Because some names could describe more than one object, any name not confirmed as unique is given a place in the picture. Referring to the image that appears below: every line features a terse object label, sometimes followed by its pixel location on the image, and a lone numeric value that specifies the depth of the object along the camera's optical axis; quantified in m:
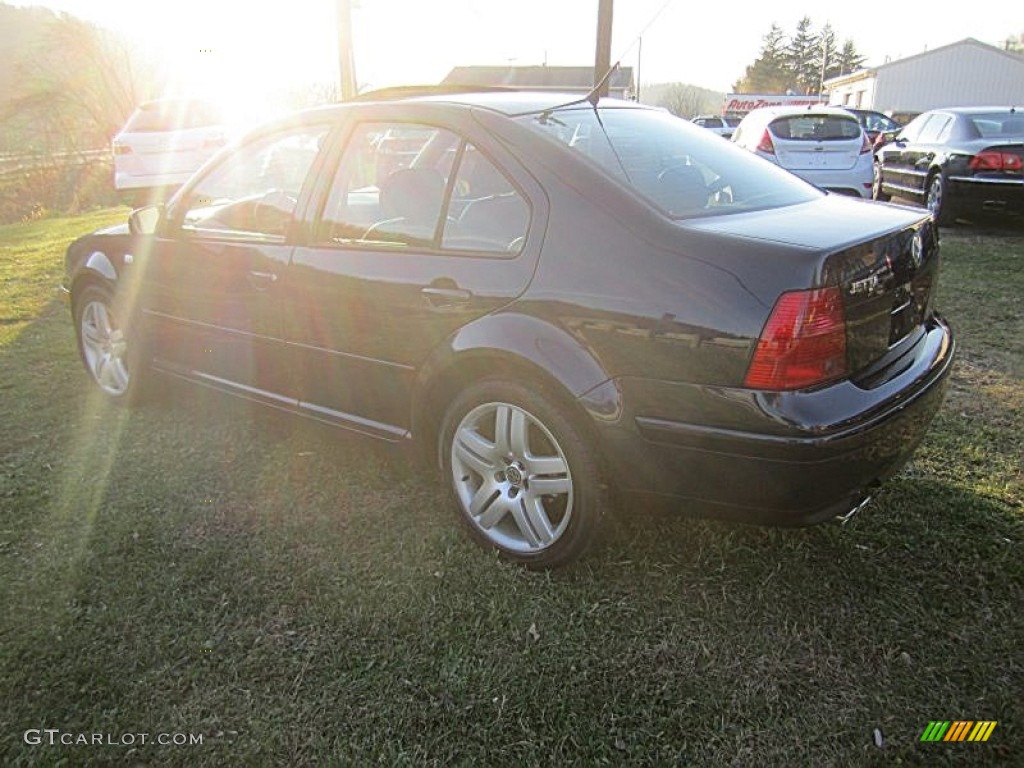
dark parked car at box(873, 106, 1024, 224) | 8.23
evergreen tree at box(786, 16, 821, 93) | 82.62
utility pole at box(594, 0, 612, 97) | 7.75
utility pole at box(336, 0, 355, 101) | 8.98
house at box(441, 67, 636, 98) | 36.59
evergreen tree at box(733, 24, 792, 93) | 82.81
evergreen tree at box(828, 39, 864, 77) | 84.31
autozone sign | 48.40
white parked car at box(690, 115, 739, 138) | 29.48
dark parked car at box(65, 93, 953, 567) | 2.17
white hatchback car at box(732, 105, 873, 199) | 9.25
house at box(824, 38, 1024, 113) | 46.53
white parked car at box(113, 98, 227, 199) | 11.69
